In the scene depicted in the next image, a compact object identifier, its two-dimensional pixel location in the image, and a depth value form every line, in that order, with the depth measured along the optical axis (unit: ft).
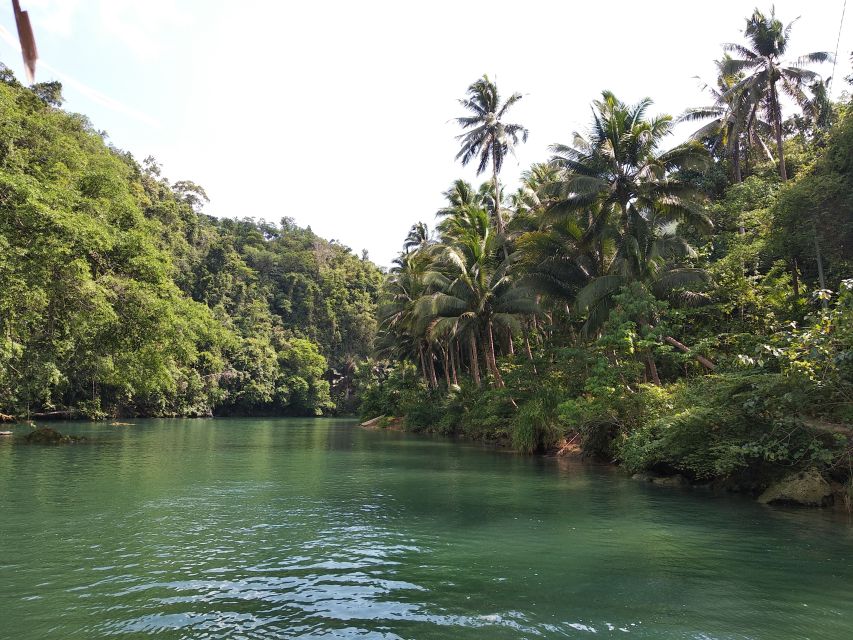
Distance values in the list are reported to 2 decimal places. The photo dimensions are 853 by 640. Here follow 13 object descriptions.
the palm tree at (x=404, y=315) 126.00
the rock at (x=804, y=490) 38.88
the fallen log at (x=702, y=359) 57.55
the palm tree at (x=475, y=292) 94.63
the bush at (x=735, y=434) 37.96
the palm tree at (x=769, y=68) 86.84
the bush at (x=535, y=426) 74.95
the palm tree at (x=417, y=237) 171.53
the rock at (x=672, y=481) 50.19
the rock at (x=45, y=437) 78.89
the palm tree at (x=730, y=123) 86.63
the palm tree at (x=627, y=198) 66.33
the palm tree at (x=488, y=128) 109.91
